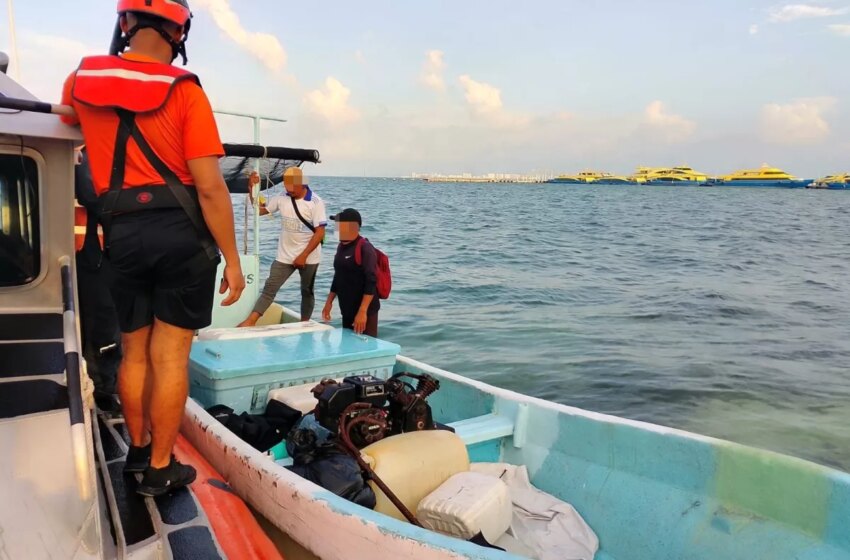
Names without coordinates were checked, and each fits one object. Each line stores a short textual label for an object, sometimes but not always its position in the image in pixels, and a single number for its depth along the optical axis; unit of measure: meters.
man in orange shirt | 2.48
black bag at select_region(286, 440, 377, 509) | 3.21
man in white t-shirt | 6.96
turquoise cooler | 4.50
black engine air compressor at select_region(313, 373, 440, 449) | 3.71
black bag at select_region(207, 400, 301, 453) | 4.06
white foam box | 3.28
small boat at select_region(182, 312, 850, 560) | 2.95
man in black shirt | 5.75
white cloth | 3.64
